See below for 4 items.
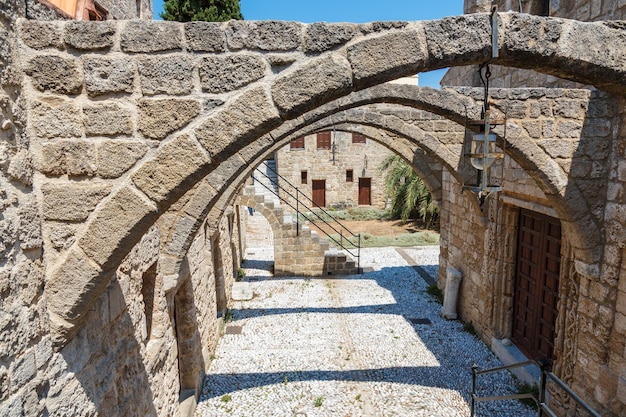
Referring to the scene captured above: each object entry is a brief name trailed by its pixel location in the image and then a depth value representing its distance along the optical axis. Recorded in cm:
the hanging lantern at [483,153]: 292
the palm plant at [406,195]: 1541
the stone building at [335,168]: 1895
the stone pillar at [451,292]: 770
